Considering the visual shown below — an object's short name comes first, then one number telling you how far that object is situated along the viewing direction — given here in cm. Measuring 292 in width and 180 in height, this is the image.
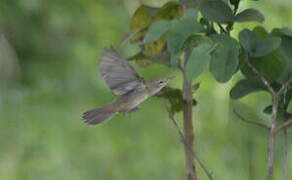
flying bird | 621
